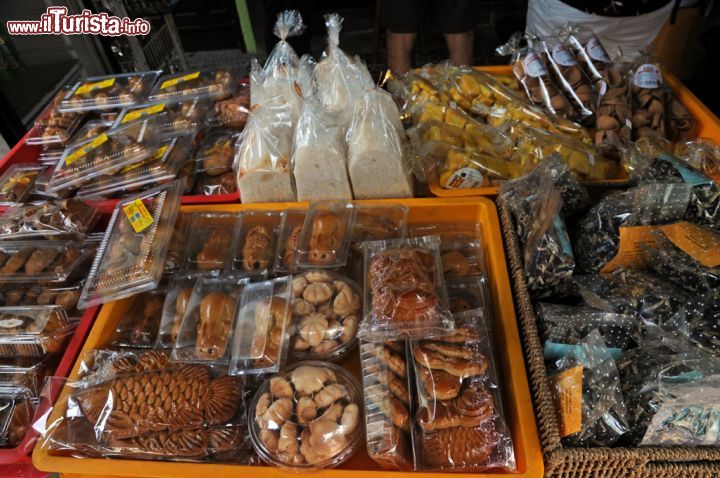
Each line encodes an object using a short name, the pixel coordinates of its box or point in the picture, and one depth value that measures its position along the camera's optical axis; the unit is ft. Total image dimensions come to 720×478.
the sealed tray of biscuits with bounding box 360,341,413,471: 3.16
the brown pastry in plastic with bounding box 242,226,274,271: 4.53
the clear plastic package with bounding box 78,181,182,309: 4.27
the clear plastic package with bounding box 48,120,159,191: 5.68
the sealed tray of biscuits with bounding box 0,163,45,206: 5.85
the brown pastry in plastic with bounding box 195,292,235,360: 3.79
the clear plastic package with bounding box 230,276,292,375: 3.68
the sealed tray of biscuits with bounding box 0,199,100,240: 5.02
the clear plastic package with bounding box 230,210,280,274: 4.53
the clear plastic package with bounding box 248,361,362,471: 3.22
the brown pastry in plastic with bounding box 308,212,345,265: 4.33
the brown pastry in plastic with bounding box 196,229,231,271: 4.59
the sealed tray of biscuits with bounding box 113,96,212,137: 6.33
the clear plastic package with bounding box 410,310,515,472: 3.12
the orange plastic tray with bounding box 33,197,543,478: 3.16
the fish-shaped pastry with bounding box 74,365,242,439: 3.47
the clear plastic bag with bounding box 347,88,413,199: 4.80
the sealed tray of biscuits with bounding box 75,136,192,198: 5.61
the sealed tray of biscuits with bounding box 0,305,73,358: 4.11
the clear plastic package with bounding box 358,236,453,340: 3.50
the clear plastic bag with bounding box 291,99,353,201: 4.80
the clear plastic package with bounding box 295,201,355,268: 4.33
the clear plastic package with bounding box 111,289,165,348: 4.22
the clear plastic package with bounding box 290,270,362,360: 3.81
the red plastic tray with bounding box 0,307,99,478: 3.59
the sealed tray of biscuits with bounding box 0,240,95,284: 4.67
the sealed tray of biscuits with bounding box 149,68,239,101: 6.89
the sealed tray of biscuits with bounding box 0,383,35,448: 3.76
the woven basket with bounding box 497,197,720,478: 2.94
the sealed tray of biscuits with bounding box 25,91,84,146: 6.68
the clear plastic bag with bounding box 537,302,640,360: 3.44
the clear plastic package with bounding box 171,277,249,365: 3.79
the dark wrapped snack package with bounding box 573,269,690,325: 3.52
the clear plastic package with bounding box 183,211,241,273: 4.61
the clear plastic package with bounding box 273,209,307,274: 4.44
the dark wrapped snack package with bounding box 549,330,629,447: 3.08
